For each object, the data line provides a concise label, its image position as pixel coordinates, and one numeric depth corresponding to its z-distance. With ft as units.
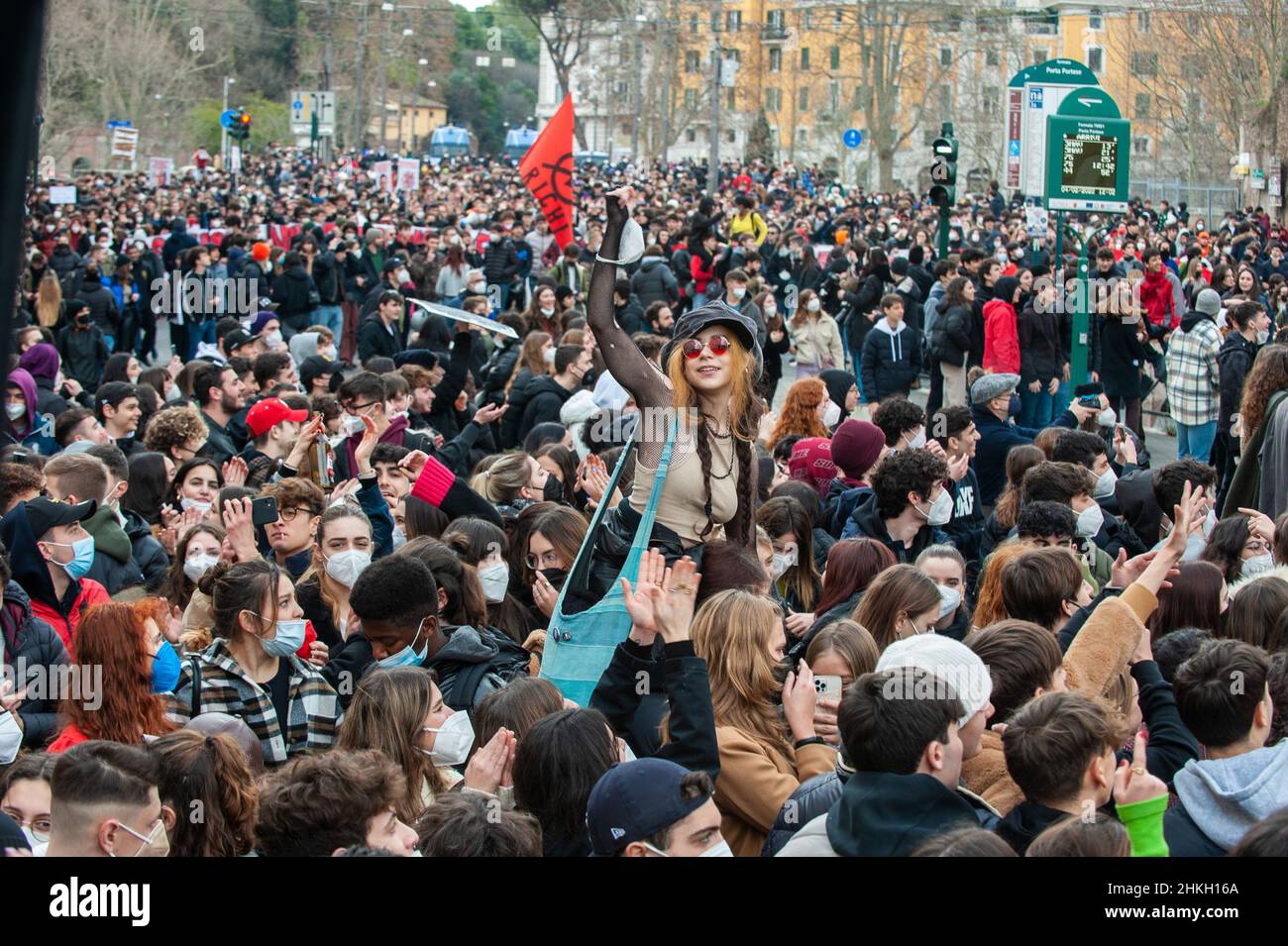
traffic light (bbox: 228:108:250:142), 142.61
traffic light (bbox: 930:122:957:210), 58.08
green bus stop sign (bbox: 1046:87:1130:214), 49.49
